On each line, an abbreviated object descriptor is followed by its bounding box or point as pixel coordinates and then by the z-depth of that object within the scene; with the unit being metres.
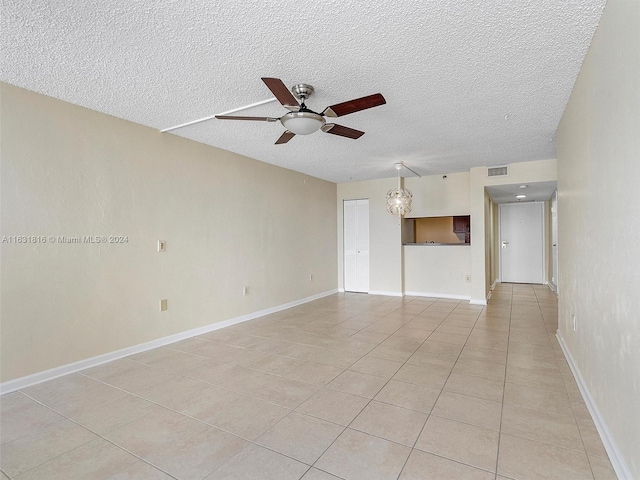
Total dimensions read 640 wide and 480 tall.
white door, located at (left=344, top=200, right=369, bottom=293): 7.14
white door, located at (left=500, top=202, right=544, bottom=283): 8.18
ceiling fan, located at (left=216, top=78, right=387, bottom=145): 2.29
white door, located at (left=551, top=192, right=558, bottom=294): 7.01
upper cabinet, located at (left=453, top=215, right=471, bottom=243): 6.58
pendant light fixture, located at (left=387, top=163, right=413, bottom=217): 5.42
